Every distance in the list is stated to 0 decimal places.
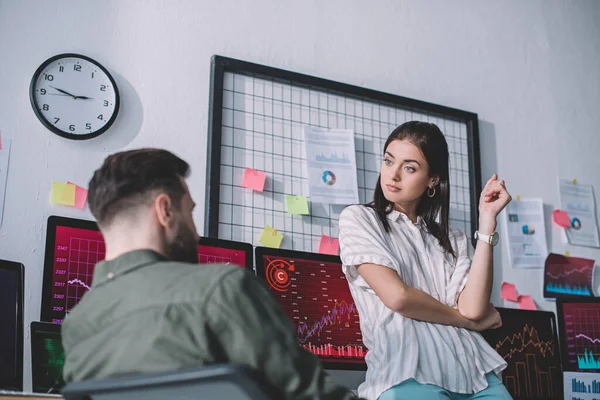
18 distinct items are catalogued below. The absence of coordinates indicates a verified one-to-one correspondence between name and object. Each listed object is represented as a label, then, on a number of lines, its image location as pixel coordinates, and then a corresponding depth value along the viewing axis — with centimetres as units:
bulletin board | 231
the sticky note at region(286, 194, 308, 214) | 239
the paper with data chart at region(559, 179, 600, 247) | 301
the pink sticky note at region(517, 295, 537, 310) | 279
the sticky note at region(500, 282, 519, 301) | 277
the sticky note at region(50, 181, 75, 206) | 204
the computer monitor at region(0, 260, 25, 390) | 156
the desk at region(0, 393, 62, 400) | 130
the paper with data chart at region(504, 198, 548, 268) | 287
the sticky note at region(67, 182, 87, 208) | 207
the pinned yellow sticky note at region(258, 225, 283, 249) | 233
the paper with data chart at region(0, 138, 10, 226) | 199
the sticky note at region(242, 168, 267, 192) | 234
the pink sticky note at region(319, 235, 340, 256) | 243
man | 91
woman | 166
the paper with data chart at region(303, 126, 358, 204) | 246
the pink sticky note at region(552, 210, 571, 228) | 297
